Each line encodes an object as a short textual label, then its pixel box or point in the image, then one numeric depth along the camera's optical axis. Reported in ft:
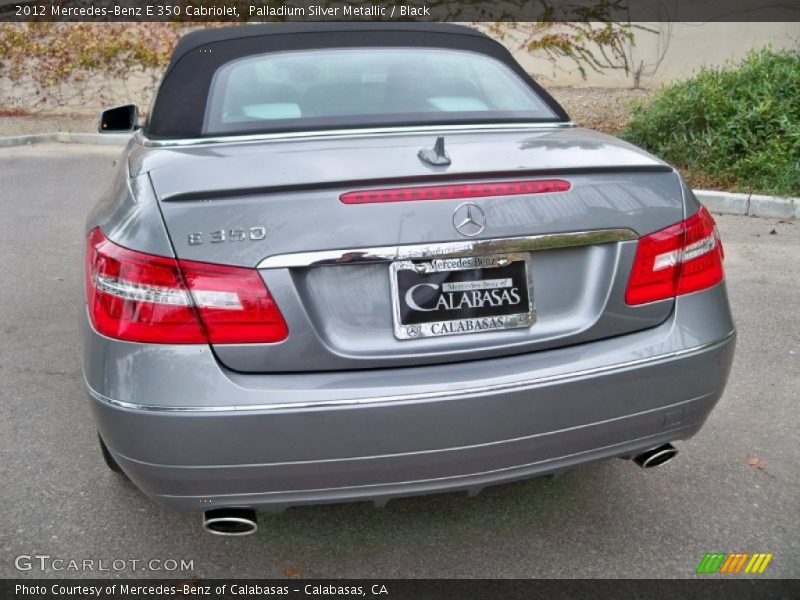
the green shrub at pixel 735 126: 25.40
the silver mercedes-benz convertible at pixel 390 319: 6.82
